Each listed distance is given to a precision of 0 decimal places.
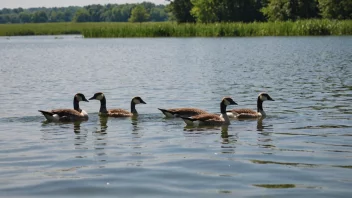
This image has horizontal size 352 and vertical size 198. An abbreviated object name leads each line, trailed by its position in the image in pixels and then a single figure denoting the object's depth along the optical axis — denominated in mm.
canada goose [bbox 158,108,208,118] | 17250
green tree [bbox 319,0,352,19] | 95562
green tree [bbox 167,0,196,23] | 130250
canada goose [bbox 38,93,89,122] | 17578
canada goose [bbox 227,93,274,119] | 17531
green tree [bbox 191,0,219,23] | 120625
